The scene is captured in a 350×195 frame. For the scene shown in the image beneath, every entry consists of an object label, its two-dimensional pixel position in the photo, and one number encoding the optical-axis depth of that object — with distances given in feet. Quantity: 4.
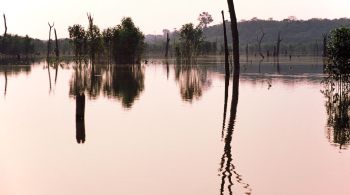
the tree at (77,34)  289.33
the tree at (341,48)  82.38
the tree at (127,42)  297.12
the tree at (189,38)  389.60
